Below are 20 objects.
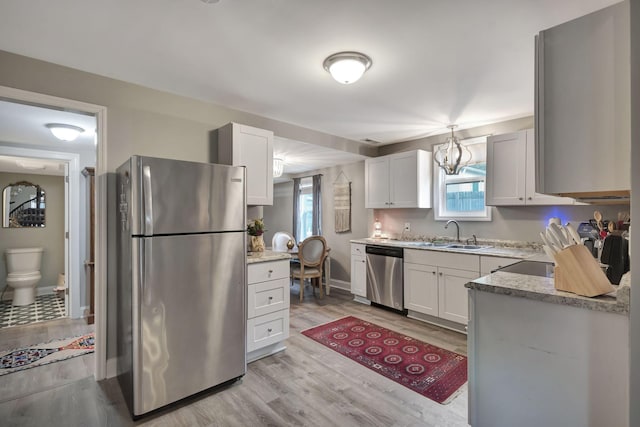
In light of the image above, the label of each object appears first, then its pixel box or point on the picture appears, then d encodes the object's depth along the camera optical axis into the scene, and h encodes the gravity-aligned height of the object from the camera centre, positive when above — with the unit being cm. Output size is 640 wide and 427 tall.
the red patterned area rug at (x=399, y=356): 236 -132
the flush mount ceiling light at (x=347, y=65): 213 +105
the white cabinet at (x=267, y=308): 270 -88
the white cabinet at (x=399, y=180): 416 +47
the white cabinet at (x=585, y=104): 112 +43
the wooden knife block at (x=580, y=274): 126 -26
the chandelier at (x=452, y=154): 367 +73
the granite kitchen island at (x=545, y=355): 118 -61
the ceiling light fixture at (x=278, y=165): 459 +73
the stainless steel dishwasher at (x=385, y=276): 393 -85
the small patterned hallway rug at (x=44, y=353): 269 -134
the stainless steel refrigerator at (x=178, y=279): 195 -46
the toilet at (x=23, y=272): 451 -91
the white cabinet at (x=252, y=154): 288 +58
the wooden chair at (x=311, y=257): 462 -68
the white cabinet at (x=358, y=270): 438 -85
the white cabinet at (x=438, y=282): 328 -81
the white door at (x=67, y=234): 391 -27
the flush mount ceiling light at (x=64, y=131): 321 +89
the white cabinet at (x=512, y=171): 317 +45
